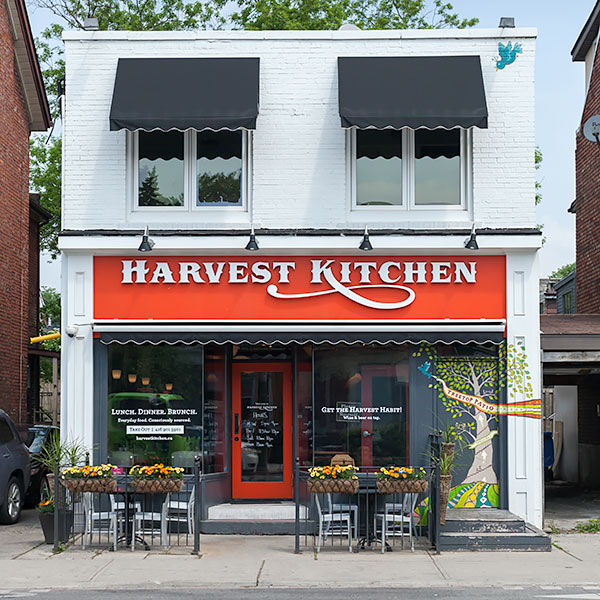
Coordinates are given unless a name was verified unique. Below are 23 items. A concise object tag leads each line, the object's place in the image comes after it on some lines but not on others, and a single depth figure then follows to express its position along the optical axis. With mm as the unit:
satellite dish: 16547
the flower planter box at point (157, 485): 12586
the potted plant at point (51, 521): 12898
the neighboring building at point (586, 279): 21469
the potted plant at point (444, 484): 12812
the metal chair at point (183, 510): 13212
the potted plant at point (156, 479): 12594
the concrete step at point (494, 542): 12703
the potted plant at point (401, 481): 12602
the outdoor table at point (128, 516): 12766
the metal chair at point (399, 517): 12594
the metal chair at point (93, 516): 12719
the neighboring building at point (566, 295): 26642
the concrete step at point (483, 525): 12930
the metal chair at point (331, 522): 12680
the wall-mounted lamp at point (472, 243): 13758
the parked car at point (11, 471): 15234
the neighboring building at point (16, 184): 21469
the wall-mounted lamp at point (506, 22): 14680
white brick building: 14031
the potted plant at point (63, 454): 13211
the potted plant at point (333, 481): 12547
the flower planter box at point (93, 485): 12633
